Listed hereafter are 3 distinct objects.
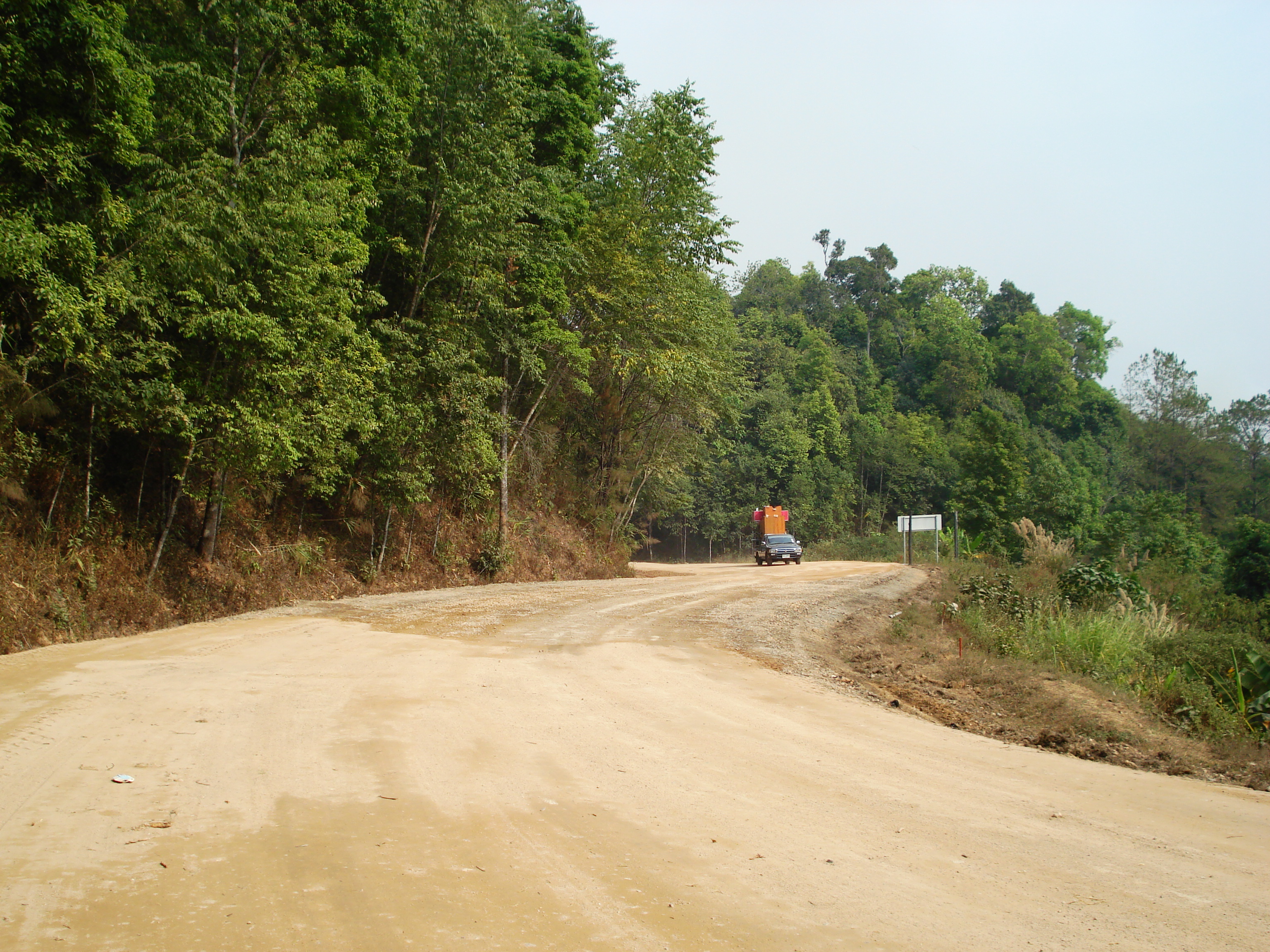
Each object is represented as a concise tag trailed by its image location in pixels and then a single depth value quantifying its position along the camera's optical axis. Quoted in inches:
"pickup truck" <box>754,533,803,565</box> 1577.3
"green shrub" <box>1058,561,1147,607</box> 614.2
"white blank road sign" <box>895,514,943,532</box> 1160.2
